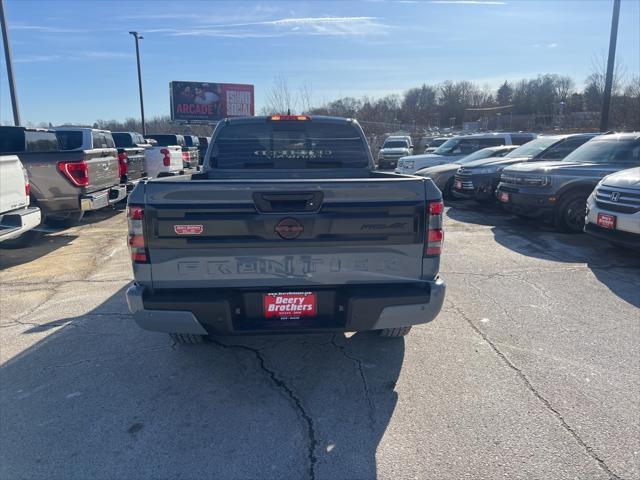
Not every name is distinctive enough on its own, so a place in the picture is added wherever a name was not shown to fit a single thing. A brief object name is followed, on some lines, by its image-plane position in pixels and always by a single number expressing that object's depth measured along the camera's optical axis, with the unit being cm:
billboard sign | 4844
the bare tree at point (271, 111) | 2716
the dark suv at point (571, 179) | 861
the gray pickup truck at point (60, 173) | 802
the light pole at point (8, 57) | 1388
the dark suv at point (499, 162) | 1105
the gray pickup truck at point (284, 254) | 298
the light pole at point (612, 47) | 1534
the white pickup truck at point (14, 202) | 643
